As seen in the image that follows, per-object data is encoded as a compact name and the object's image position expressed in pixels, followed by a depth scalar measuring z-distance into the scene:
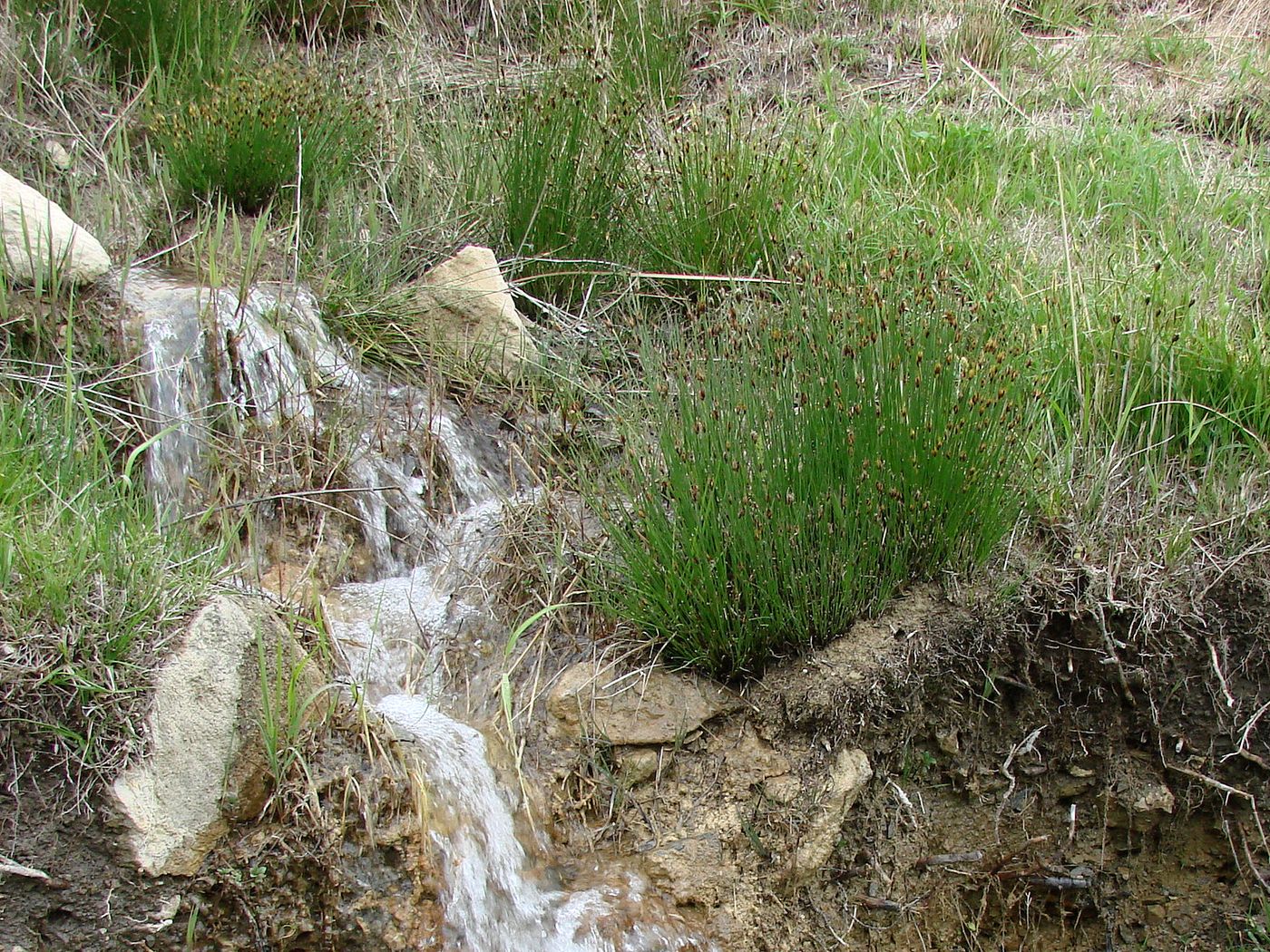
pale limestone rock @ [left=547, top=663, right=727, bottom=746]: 2.71
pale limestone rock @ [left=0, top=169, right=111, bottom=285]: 3.22
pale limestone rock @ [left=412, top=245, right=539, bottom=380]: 3.80
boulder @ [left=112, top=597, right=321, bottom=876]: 2.18
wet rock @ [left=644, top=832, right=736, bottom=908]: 2.56
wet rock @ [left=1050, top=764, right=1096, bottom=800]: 3.06
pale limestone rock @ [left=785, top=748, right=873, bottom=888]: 2.65
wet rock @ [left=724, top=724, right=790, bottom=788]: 2.69
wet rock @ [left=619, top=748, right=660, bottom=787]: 2.69
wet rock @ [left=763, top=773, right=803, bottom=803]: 2.67
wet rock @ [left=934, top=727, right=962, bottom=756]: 2.91
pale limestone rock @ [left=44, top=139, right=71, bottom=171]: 4.09
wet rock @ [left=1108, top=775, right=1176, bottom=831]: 3.06
